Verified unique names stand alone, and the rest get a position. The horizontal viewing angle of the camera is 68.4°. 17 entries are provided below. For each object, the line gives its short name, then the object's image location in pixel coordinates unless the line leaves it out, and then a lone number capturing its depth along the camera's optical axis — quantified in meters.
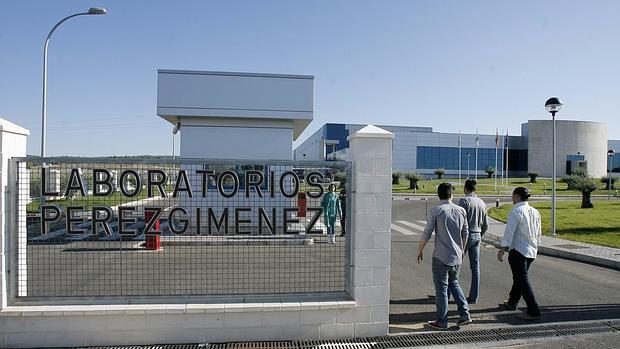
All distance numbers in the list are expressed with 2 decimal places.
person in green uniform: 6.17
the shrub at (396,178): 55.15
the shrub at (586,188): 24.04
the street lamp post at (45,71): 16.22
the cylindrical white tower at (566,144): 74.38
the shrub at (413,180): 46.16
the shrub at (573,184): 26.59
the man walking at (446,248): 5.56
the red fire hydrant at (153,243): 9.95
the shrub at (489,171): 74.62
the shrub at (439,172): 66.45
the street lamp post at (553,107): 14.37
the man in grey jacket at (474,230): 6.82
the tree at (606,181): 53.65
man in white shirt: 6.21
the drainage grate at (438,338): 5.14
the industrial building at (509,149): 74.44
